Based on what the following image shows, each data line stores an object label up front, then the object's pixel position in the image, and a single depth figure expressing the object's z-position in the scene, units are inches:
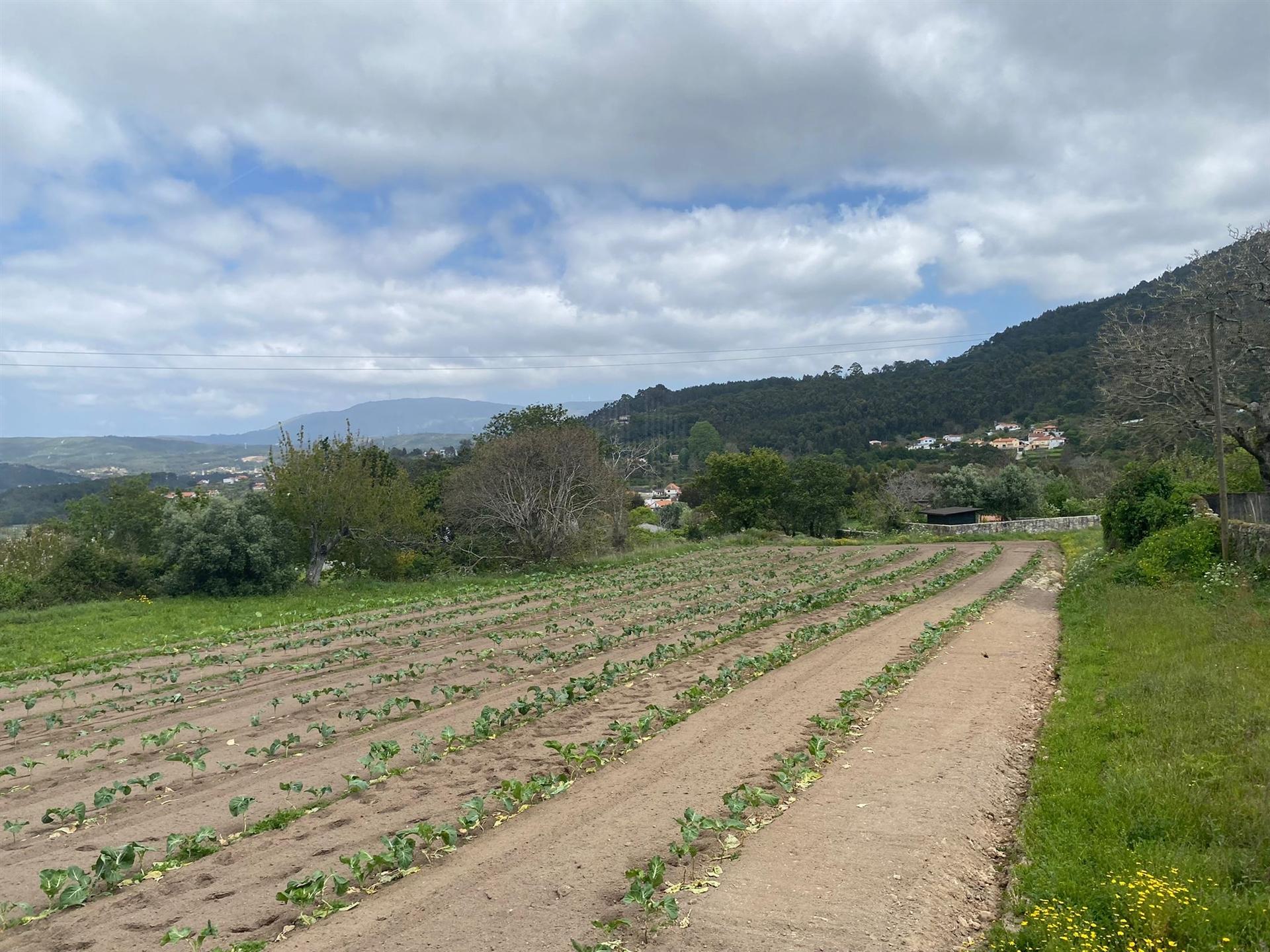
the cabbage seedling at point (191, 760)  342.3
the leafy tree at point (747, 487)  2417.6
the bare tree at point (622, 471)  1539.7
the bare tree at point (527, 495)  1403.8
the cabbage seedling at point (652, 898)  202.1
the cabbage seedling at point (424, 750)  343.0
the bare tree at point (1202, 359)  866.8
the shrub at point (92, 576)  1037.8
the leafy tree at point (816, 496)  2479.1
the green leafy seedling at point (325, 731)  383.6
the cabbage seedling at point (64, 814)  282.7
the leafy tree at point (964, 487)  2583.7
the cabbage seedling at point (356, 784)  302.0
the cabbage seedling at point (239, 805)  271.0
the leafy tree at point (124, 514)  1513.3
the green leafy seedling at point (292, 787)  297.9
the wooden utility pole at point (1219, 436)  681.6
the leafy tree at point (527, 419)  2014.0
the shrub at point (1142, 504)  852.6
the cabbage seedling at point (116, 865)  231.8
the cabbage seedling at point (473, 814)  265.9
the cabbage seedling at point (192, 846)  253.9
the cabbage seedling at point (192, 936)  199.8
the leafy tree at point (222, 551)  1065.5
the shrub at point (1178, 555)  708.0
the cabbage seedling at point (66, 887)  221.3
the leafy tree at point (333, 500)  1211.9
